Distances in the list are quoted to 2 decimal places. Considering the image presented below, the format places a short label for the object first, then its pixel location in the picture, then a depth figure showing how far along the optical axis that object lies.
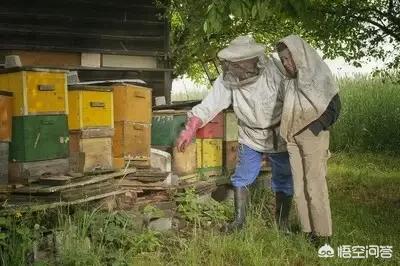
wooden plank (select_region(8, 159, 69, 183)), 4.11
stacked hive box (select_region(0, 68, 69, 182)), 4.11
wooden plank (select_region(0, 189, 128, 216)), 3.60
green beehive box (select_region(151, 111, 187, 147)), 5.39
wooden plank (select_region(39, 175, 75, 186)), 4.05
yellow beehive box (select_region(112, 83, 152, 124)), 4.90
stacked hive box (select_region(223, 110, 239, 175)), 5.93
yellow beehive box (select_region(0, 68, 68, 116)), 4.09
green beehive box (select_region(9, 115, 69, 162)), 4.12
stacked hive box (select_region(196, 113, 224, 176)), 5.71
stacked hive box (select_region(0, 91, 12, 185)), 4.00
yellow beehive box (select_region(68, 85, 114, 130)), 4.56
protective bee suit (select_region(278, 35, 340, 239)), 3.89
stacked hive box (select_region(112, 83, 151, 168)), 4.91
